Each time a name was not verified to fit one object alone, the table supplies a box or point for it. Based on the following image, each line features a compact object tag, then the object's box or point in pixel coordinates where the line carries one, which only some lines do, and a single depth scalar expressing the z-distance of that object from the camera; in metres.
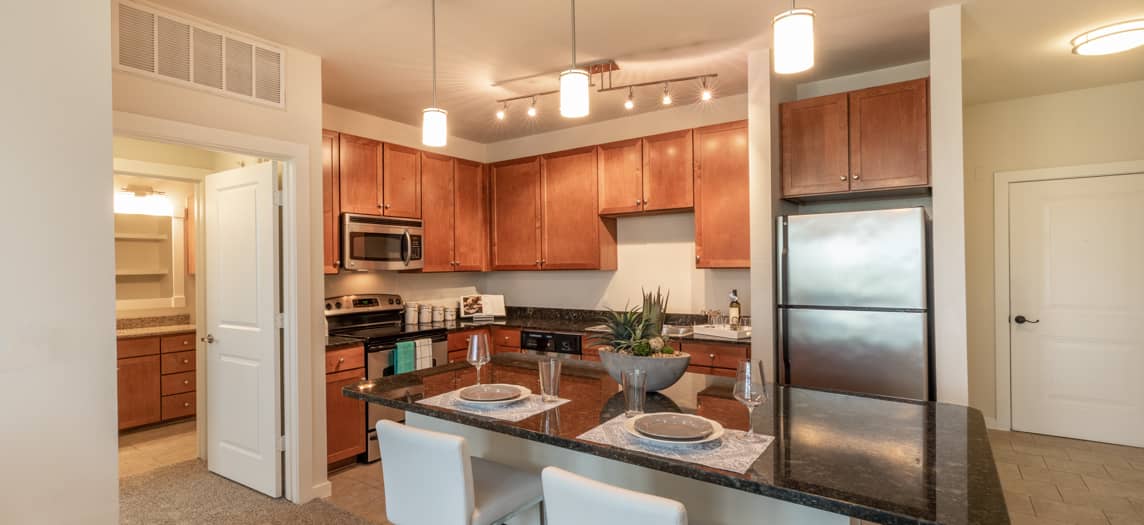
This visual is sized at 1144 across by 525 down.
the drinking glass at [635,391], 1.59
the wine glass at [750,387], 1.45
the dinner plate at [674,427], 1.44
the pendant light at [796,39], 1.62
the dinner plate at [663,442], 1.43
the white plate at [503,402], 1.82
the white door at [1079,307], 3.91
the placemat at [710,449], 1.32
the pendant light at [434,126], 2.21
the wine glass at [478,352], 2.05
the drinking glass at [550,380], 1.85
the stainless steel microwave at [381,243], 3.90
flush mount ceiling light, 2.85
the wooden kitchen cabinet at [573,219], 4.54
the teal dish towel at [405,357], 3.85
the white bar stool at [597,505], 1.18
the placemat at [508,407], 1.73
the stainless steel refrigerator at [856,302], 2.82
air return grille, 2.47
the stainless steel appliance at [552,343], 4.20
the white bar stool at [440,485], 1.60
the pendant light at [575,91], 2.02
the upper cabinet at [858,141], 3.05
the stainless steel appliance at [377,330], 3.75
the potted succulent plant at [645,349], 1.90
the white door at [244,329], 3.14
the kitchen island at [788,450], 1.13
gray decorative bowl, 1.89
